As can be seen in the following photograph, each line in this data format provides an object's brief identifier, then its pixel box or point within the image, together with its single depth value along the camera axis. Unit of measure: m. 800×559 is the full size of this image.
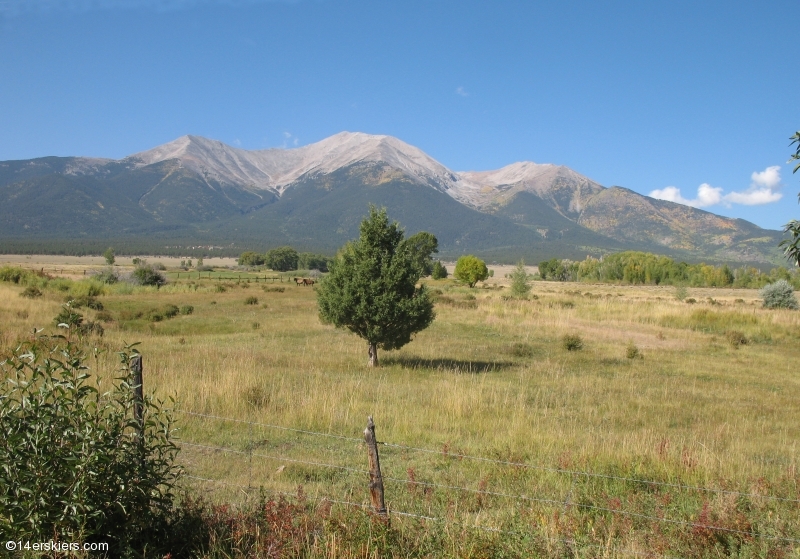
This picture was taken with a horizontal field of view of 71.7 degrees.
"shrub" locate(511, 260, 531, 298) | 47.47
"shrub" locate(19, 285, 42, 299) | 29.27
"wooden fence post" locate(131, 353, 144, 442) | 4.69
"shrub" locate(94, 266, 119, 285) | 53.48
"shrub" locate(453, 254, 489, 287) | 76.25
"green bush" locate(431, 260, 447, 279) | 94.81
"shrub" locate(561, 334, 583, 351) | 22.81
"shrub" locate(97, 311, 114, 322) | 26.42
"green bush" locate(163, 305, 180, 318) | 31.26
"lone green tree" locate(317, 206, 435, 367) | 16.38
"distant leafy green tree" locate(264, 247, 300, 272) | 143.66
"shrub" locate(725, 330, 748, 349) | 25.98
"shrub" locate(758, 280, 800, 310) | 42.44
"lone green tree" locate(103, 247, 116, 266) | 113.00
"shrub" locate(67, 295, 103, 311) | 30.20
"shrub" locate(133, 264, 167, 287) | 55.19
